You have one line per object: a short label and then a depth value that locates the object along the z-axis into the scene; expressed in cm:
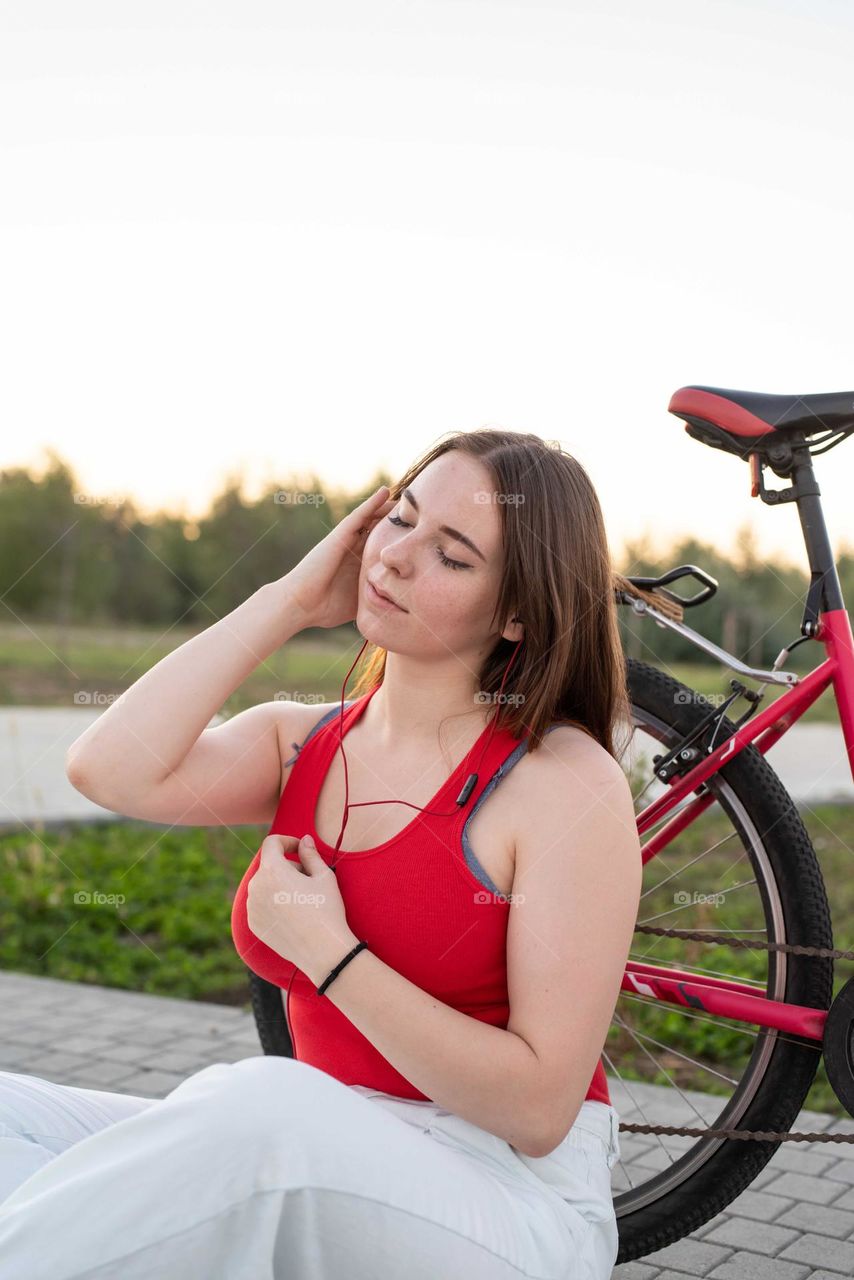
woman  132
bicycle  221
